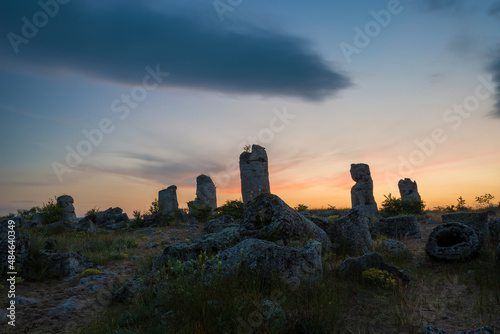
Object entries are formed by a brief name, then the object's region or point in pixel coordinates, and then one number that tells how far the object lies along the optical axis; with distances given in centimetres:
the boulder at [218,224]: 1541
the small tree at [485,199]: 2723
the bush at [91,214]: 2805
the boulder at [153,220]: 2235
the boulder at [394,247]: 909
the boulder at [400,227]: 1304
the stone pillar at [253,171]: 2122
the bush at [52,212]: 2678
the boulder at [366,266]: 623
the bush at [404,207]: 2353
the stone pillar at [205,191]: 3009
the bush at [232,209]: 2073
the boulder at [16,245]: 838
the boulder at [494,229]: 975
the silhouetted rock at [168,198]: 2918
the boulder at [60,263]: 868
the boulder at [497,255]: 706
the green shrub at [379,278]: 580
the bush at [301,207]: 2299
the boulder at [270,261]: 524
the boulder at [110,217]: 2702
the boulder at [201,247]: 796
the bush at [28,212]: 3093
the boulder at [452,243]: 779
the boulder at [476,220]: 1059
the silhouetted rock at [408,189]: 2750
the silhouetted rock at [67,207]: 2745
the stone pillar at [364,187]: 2381
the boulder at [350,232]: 923
